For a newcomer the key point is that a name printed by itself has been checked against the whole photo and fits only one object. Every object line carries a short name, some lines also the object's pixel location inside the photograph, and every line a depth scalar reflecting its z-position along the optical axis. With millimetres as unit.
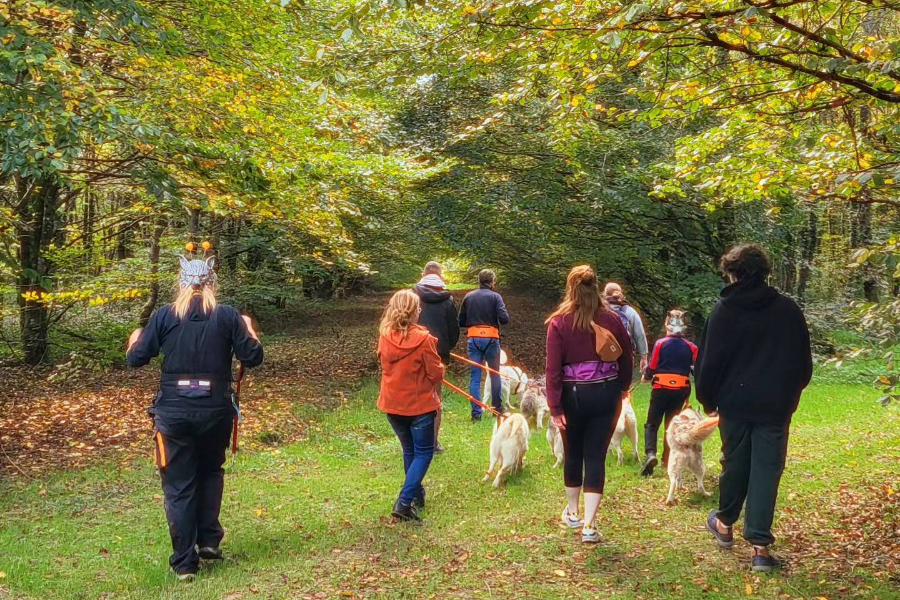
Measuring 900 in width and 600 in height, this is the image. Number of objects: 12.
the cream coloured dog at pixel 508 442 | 7023
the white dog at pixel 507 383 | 10664
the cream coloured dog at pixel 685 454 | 6188
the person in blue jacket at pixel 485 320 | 9516
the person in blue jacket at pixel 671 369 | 6949
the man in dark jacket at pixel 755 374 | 4445
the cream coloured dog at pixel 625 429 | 7656
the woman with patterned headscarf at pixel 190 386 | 4641
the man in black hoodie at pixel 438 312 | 7781
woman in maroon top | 5020
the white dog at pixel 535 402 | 9227
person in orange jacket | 5789
